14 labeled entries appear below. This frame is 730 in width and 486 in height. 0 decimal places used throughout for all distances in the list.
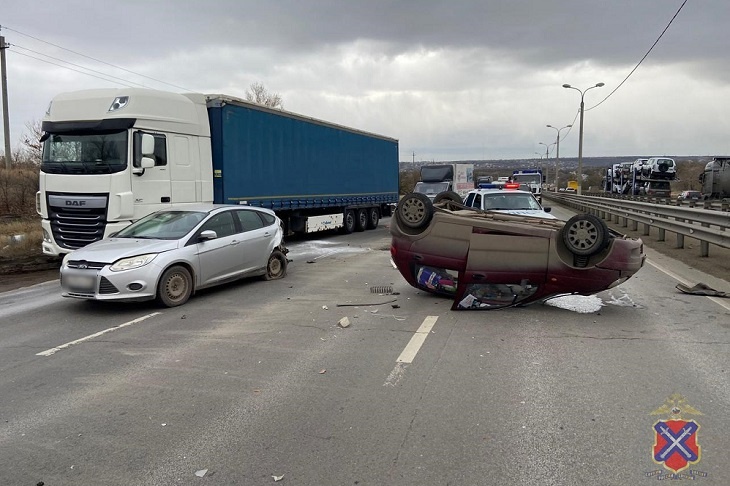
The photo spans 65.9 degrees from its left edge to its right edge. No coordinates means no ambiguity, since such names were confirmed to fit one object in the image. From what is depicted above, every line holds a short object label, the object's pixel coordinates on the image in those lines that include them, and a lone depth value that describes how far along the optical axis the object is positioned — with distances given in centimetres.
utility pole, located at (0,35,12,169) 2830
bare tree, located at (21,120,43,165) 3472
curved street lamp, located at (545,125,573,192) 6656
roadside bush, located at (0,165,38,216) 2462
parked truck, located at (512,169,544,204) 4138
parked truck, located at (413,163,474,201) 3225
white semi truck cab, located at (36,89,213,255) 1136
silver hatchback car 763
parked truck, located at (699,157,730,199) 3722
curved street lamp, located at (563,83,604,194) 3914
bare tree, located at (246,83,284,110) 5831
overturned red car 729
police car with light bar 1301
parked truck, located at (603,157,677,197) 4806
